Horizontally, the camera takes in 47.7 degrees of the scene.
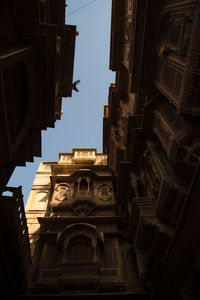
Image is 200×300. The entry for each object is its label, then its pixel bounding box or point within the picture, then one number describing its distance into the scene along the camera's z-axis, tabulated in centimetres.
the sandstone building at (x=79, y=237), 1244
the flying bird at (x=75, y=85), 1992
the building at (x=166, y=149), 885
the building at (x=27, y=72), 934
